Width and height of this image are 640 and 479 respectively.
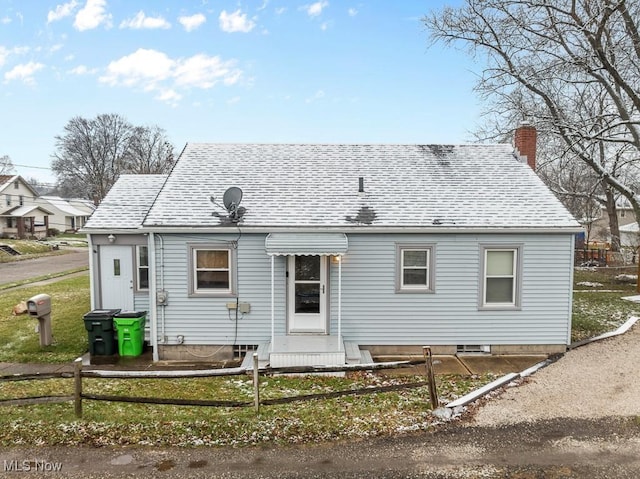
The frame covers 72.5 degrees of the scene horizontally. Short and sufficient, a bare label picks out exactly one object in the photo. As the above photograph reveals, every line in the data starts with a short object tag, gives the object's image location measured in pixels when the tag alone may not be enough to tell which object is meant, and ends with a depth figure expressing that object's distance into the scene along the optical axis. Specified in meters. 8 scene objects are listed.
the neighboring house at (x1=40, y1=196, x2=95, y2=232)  60.75
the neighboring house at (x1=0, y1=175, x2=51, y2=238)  47.94
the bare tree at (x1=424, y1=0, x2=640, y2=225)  16.17
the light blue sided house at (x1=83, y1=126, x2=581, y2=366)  10.27
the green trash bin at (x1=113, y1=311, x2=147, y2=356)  10.39
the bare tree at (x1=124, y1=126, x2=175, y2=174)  49.26
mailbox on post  10.66
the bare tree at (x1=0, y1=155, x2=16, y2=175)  68.59
